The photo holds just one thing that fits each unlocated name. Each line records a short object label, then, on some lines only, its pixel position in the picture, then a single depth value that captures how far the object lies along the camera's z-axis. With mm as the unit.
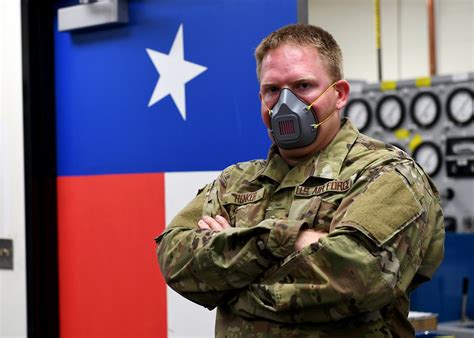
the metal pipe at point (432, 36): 11473
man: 2958
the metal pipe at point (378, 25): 8930
